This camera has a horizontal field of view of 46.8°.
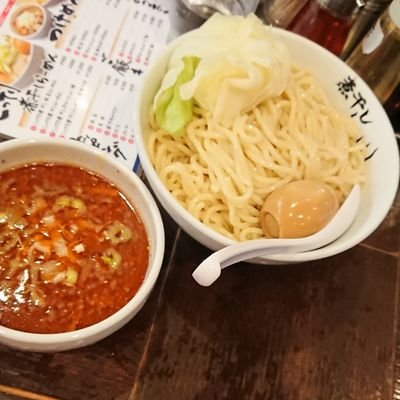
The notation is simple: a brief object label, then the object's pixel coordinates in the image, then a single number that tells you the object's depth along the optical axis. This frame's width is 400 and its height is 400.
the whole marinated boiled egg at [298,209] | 0.31
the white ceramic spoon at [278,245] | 0.26
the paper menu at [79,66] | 0.36
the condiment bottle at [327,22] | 0.39
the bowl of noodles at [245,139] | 0.32
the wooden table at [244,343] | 0.29
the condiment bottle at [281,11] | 0.42
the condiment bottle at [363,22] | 0.40
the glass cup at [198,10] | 0.42
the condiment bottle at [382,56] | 0.37
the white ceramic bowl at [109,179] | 0.26
